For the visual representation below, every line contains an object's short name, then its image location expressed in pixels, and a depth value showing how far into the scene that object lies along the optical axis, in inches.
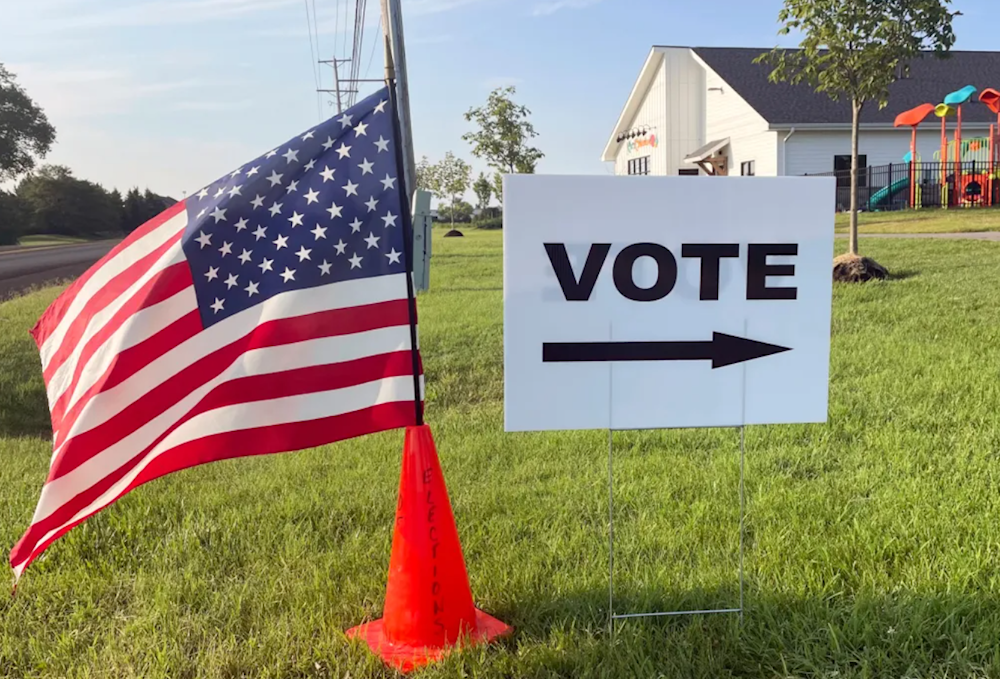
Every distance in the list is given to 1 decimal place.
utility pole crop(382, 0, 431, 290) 337.4
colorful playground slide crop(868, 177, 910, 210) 1091.9
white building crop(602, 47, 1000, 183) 1154.0
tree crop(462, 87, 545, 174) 1487.5
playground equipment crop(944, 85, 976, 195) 916.0
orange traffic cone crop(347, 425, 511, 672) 105.0
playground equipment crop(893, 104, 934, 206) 971.9
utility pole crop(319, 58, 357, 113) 1751.8
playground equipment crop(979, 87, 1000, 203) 913.0
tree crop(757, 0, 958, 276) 431.5
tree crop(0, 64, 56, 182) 2578.7
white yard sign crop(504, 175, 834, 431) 101.3
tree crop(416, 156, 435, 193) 2626.7
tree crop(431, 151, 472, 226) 2508.6
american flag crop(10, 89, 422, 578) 102.3
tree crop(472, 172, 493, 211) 2030.1
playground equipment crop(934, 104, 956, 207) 983.6
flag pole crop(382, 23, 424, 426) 104.0
